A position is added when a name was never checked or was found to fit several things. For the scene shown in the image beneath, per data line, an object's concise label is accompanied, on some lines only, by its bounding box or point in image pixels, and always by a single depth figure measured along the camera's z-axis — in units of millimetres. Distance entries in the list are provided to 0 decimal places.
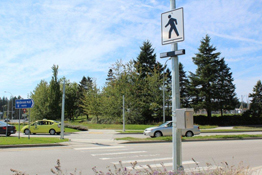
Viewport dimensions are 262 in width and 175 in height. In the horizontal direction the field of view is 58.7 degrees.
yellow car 23812
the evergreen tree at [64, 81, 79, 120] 69312
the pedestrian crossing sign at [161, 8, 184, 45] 5391
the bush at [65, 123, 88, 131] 30098
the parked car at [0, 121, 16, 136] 20200
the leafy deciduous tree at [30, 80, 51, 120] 44969
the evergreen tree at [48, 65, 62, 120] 45188
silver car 19438
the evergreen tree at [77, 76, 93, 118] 72400
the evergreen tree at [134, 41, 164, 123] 43750
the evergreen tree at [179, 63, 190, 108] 51081
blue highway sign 16250
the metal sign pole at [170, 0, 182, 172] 5227
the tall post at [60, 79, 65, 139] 17659
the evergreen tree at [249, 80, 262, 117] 48875
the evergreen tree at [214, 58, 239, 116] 48406
